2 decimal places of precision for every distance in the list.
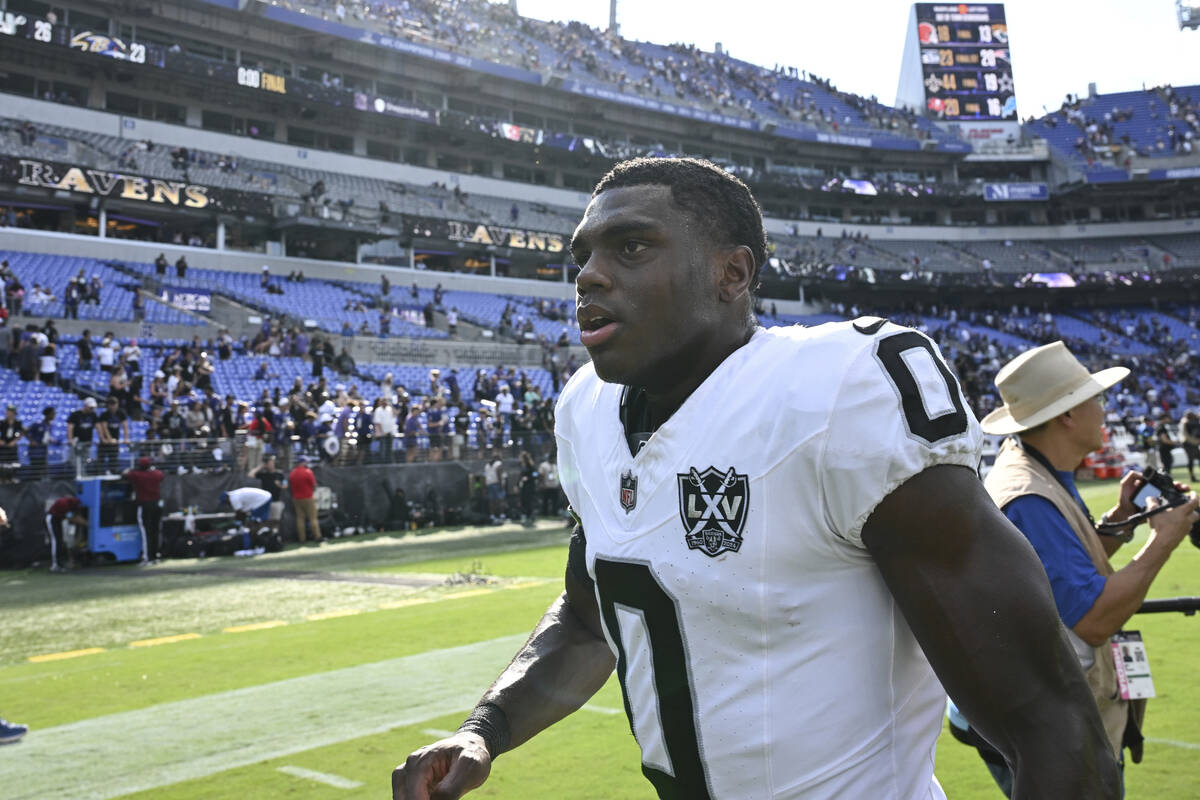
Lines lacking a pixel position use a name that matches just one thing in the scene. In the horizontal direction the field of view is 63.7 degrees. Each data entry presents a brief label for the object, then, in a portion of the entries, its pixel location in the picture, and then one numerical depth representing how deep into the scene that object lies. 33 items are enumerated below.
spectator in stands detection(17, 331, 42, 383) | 18.73
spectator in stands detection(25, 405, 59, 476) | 14.67
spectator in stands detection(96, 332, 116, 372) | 19.86
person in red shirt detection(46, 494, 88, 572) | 14.30
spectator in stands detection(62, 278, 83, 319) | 23.80
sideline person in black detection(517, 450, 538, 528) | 20.42
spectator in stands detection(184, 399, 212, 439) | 16.77
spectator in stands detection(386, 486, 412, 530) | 18.75
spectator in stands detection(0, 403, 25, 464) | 14.41
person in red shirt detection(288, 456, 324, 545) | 16.62
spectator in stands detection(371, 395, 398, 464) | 18.64
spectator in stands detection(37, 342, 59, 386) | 18.84
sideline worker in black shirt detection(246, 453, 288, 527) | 16.41
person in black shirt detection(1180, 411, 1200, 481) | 22.62
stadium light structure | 40.94
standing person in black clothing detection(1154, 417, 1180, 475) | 21.68
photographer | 2.69
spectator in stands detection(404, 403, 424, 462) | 19.14
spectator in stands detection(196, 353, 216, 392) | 18.83
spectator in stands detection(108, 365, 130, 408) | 17.33
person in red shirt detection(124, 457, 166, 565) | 14.38
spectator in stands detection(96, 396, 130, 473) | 15.42
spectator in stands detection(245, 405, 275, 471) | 16.92
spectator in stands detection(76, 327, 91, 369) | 19.75
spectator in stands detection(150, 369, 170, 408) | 17.33
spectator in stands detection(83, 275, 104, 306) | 24.84
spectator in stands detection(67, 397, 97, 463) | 15.19
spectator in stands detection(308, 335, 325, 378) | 22.97
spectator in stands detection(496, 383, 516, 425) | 21.98
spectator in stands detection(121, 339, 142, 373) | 19.55
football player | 1.35
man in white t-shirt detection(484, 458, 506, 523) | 20.25
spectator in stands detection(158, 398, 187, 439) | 16.47
